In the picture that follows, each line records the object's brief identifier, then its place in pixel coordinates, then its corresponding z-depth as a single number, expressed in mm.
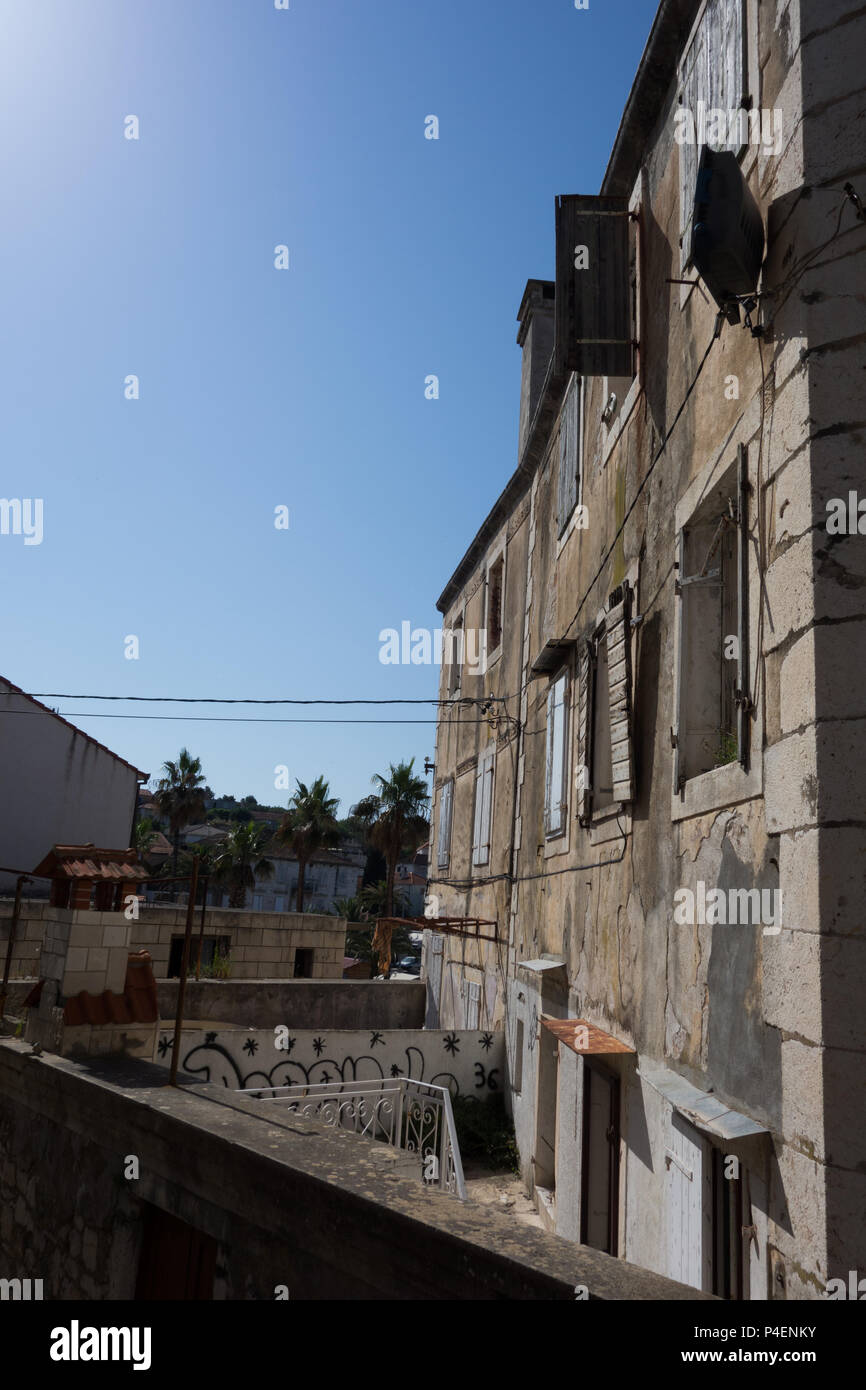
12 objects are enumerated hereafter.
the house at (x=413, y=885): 65488
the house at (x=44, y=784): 21500
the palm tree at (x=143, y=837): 41725
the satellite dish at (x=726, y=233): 4379
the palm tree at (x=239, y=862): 37344
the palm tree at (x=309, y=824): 35812
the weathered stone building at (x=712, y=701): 3604
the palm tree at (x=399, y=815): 33844
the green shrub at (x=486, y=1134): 10359
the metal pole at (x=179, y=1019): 5449
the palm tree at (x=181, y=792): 41750
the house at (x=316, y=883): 60562
